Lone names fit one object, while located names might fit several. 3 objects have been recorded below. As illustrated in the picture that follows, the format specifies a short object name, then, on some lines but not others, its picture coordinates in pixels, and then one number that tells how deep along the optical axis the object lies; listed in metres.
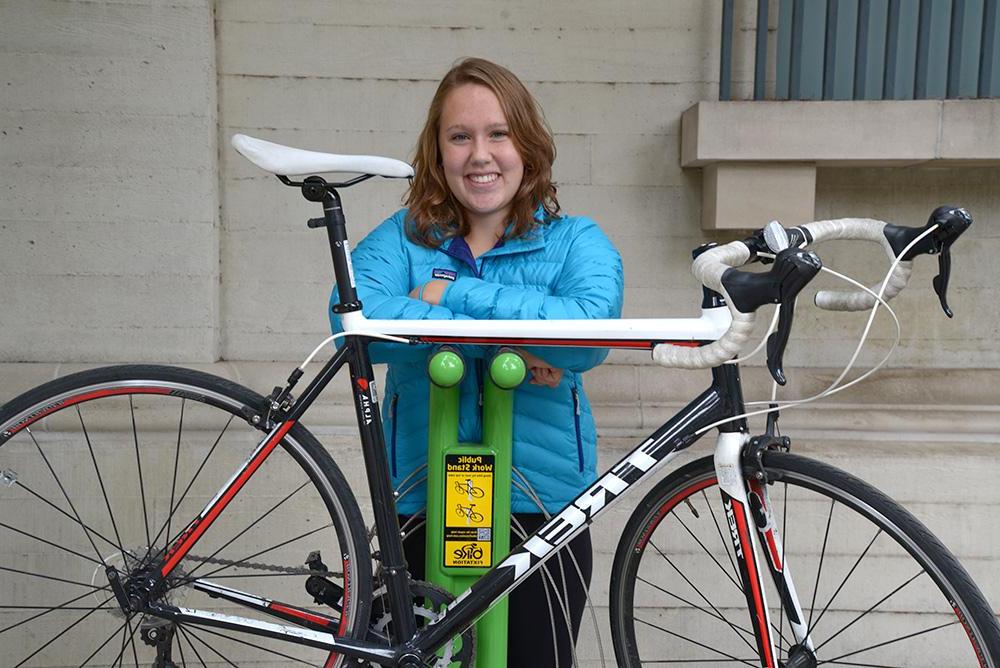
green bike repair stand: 1.90
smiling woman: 1.86
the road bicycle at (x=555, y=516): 1.65
